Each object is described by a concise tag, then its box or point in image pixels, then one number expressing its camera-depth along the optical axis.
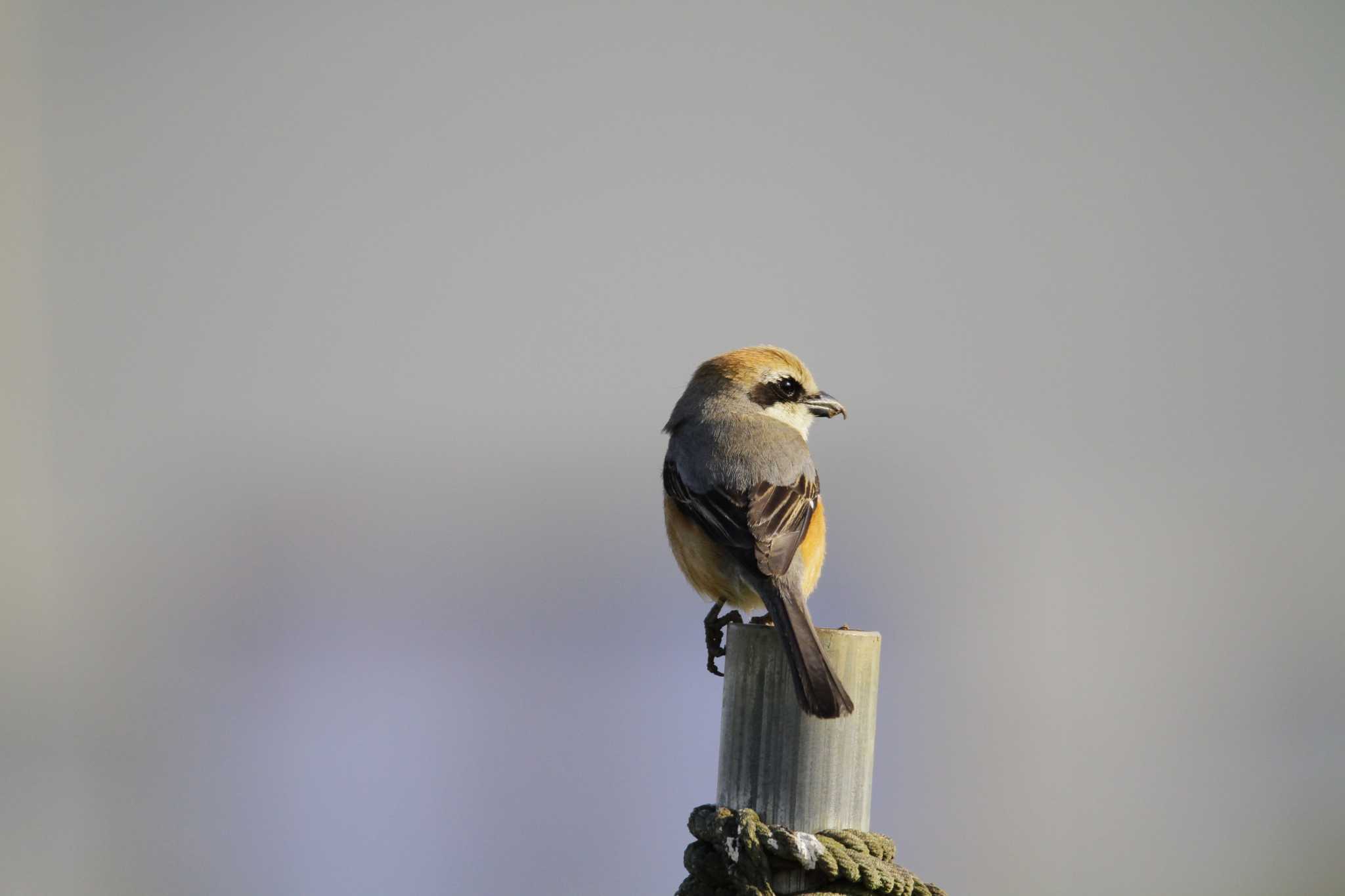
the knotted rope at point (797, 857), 5.13
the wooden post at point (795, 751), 5.29
